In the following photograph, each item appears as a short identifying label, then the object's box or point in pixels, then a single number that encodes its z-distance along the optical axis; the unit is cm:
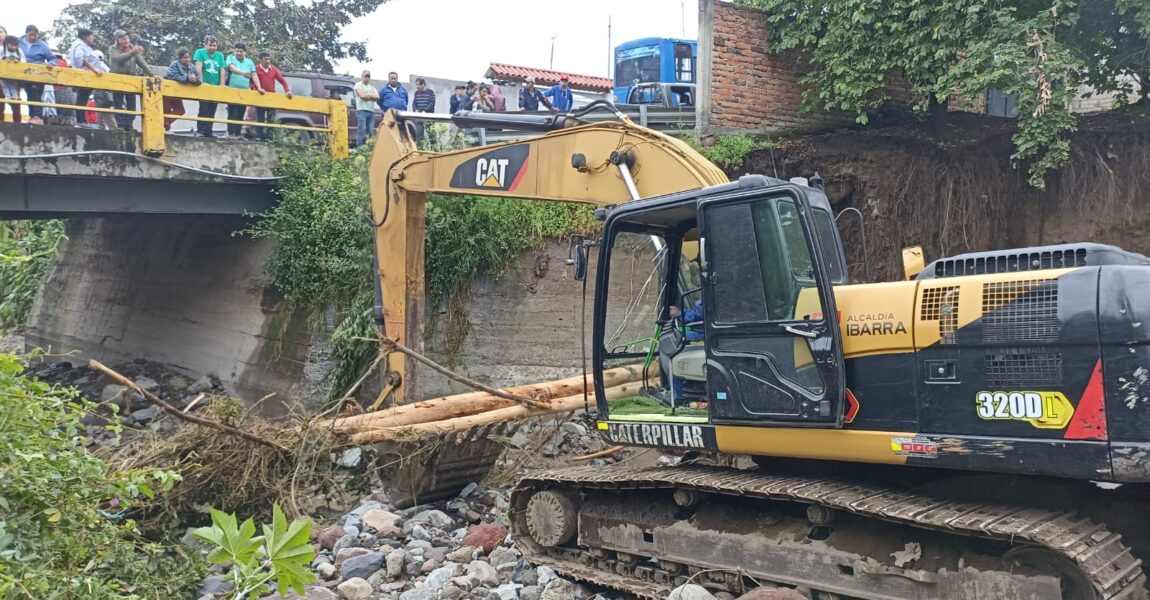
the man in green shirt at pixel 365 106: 1566
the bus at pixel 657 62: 2214
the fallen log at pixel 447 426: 759
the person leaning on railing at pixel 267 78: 1517
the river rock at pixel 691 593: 516
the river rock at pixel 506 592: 602
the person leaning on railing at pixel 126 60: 1361
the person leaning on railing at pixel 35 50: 1299
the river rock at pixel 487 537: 694
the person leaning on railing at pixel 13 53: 1260
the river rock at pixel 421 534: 726
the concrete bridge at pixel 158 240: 1202
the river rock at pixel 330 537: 727
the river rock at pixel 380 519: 749
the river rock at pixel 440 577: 625
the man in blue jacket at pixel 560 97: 1814
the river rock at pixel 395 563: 663
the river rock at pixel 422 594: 605
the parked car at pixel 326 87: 1818
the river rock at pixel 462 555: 676
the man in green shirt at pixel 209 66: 1407
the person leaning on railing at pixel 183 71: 1309
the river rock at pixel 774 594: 479
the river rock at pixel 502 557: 666
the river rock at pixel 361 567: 666
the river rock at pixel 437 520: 756
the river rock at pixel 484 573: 632
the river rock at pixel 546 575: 625
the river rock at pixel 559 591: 596
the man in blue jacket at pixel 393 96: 1560
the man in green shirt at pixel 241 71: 1450
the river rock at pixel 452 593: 606
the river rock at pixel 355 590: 626
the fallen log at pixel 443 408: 782
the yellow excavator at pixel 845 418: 421
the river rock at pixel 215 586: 658
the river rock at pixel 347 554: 692
